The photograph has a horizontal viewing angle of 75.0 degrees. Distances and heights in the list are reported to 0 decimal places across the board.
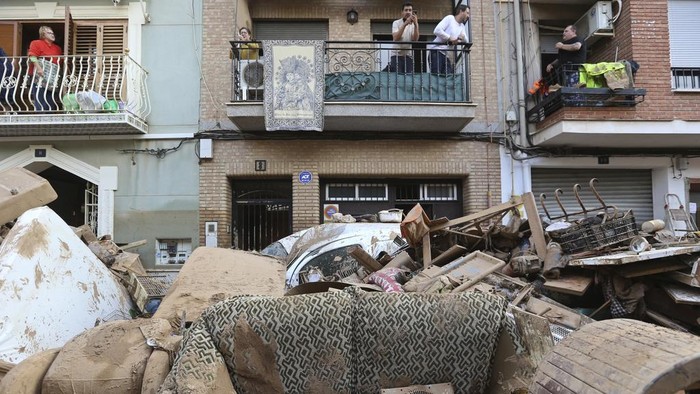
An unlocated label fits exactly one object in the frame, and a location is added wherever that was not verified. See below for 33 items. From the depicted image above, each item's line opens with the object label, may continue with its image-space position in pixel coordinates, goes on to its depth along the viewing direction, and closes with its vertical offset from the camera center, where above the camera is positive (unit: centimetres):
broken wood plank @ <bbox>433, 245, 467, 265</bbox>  592 -62
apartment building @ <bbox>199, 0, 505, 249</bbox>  899 +175
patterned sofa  232 -68
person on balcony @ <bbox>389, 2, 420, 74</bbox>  914 +351
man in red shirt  903 +285
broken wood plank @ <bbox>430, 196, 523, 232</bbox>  627 -8
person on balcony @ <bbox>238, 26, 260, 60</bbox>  923 +329
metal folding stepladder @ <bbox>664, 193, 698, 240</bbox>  936 -21
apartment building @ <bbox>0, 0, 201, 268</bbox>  945 +212
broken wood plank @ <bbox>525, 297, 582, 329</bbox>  447 -107
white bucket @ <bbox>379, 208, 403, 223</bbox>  761 -14
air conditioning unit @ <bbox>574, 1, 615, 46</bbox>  977 +400
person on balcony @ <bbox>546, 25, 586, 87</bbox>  905 +308
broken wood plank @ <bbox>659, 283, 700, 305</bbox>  440 -87
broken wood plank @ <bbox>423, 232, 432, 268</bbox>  584 -56
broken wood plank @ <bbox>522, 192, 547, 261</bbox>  552 -24
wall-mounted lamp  1007 +425
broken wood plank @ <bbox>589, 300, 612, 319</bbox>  491 -110
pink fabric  503 -82
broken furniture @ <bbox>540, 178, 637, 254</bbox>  527 -32
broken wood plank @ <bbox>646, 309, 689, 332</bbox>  451 -117
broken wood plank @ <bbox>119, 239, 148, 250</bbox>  824 -61
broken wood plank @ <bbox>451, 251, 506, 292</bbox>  506 -69
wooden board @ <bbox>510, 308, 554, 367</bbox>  236 -67
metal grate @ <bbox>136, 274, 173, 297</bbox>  641 -108
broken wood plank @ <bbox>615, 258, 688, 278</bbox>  462 -63
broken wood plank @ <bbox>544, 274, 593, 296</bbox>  488 -85
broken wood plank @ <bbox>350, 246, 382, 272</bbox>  602 -67
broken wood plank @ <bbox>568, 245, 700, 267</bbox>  452 -50
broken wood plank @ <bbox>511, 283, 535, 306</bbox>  479 -93
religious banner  886 +236
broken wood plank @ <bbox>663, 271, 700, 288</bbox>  437 -72
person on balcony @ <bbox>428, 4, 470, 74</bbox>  920 +344
